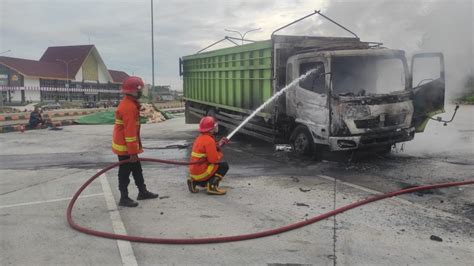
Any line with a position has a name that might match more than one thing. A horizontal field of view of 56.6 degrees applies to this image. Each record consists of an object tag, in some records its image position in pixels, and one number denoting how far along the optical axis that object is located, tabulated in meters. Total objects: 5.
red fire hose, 4.33
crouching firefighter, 6.22
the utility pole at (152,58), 33.31
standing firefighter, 5.61
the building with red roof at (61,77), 48.41
